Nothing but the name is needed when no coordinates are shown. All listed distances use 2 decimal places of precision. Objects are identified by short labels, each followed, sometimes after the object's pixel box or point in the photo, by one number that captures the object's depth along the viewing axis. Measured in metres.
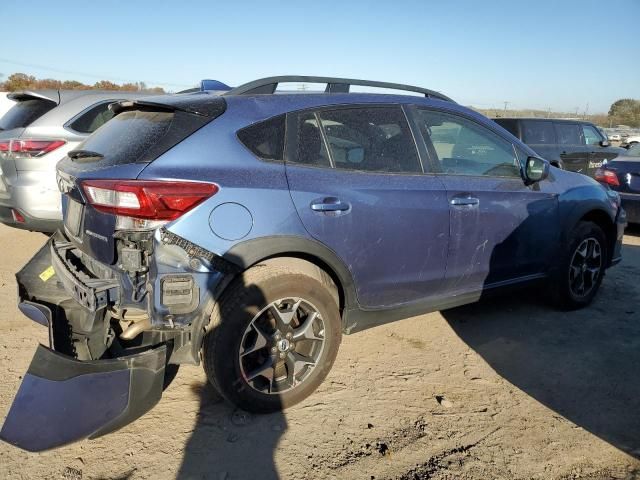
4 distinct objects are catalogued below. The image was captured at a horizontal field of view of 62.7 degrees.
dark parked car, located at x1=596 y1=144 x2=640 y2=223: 7.52
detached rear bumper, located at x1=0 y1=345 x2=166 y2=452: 2.41
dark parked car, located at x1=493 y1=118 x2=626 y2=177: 9.95
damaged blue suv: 2.56
